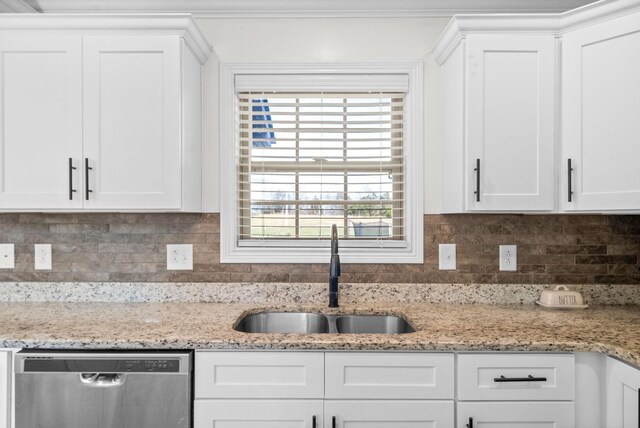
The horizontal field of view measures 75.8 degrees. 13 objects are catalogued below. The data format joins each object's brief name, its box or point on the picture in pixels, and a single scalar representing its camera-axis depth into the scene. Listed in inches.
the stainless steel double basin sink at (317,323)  77.4
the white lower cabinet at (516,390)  57.4
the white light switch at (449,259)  84.6
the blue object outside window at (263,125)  87.4
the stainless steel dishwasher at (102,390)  56.7
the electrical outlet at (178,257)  84.6
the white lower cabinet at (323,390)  57.6
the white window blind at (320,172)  87.6
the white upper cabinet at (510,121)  71.4
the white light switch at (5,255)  84.1
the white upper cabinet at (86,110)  71.7
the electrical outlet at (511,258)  83.9
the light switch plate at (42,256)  84.0
